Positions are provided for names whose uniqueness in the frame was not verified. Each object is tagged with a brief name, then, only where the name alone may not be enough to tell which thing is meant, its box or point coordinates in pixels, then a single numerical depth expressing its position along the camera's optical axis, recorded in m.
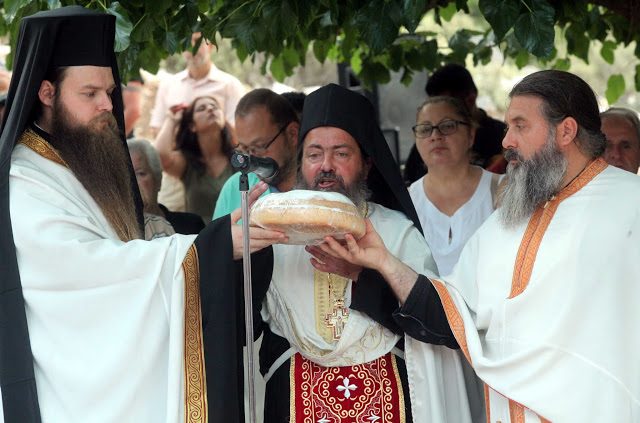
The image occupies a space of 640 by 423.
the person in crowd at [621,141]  6.09
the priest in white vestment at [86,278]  3.76
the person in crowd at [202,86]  8.66
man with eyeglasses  5.82
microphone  3.46
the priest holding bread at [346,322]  4.18
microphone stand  3.59
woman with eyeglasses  5.65
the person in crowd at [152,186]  6.26
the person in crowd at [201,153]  7.56
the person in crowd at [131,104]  9.73
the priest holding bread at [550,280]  3.77
